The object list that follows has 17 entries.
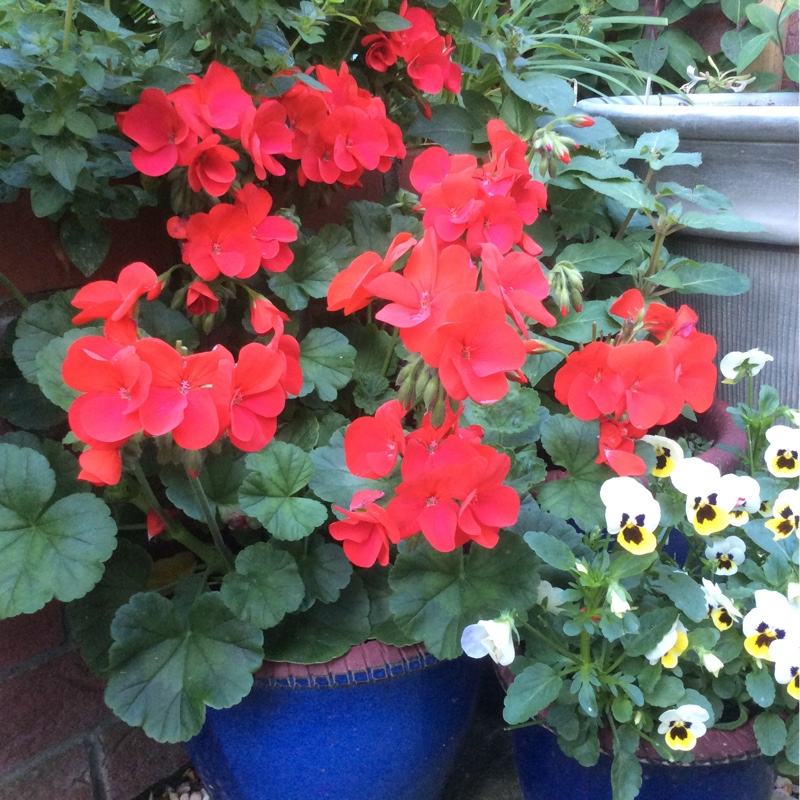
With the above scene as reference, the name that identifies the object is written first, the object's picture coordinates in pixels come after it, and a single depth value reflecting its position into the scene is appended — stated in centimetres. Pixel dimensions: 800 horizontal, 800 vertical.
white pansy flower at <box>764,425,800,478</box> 75
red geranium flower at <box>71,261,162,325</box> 61
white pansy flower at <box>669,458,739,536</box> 66
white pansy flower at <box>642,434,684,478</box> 70
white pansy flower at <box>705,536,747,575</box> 75
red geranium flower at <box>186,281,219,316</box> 76
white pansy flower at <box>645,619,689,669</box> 66
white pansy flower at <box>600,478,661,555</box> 63
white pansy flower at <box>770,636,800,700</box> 65
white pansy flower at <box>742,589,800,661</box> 67
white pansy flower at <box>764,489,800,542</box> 71
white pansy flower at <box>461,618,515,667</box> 62
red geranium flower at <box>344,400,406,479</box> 58
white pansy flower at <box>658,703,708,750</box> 64
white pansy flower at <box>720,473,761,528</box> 67
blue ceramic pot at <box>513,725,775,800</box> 69
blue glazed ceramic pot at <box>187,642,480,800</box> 75
